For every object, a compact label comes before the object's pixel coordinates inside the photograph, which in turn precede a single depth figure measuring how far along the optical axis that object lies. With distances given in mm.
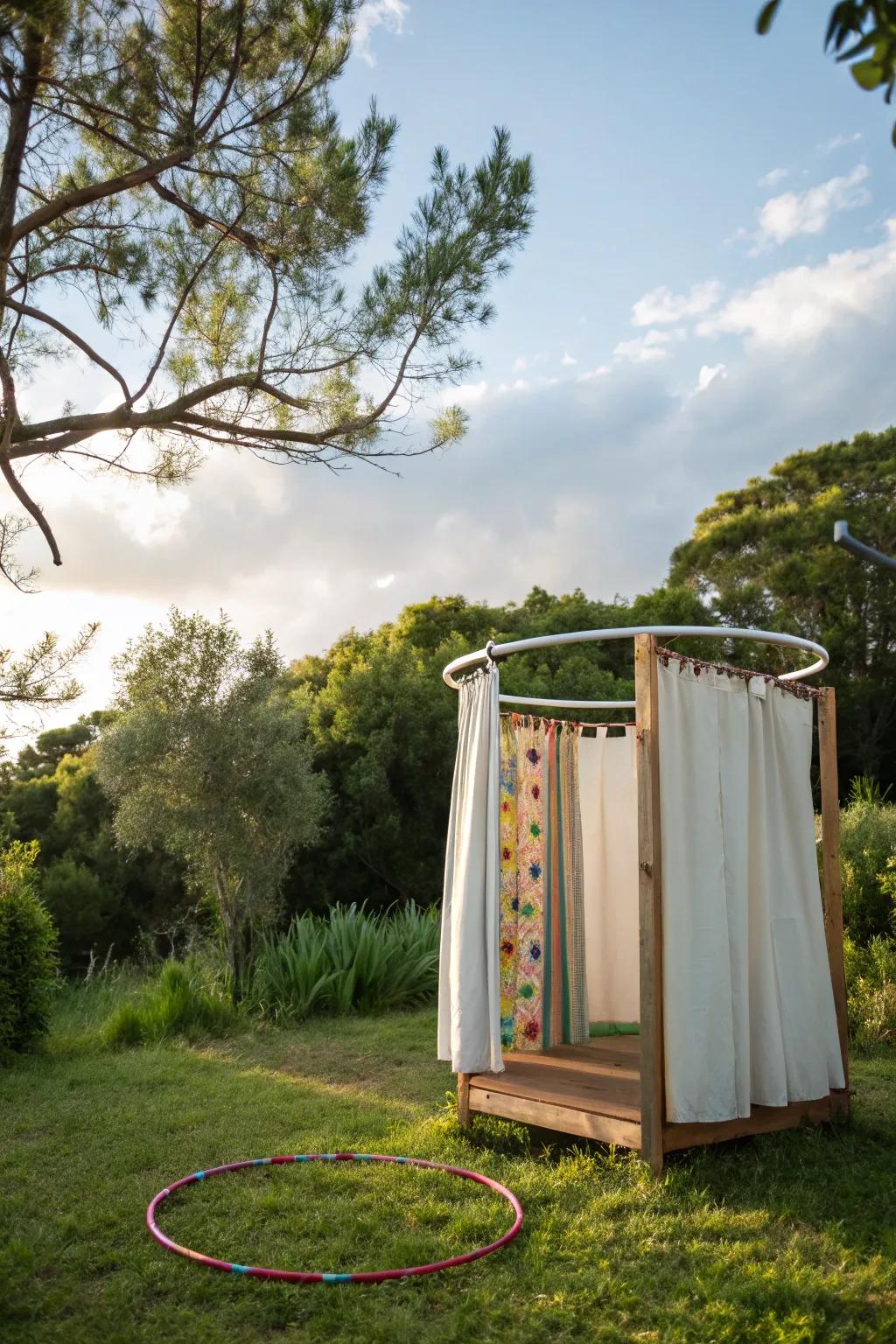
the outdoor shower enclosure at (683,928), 4070
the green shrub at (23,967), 6832
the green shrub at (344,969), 8195
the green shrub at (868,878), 7473
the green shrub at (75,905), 12148
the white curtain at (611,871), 6062
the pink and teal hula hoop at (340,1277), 3184
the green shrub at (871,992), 6535
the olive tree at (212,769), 8672
